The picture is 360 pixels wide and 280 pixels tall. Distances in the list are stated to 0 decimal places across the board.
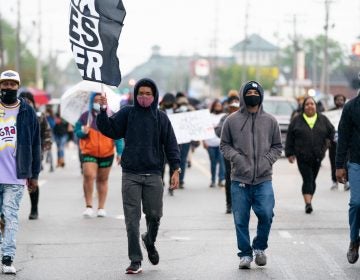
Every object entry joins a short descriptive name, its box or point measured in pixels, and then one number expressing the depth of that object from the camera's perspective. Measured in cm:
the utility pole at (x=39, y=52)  8106
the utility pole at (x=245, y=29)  8512
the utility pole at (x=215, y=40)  10350
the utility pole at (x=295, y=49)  8195
